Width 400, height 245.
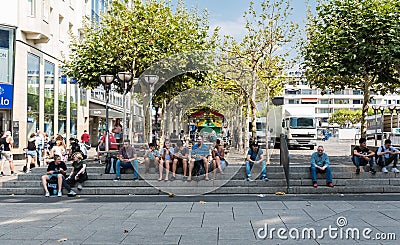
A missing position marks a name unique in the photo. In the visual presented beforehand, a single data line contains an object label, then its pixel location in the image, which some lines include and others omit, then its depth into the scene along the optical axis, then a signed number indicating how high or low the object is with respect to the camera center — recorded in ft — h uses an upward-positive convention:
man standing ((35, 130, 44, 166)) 66.25 -1.13
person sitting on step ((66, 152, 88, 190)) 44.96 -3.42
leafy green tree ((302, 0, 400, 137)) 51.19 +10.33
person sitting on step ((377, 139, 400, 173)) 47.67 -2.06
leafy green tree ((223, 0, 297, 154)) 66.54 +11.96
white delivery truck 111.65 +1.95
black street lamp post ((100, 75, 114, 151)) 55.88 +6.34
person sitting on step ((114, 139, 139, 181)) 46.60 -2.40
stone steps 44.68 -4.67
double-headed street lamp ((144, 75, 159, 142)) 58.13 +6.55
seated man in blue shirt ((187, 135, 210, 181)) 45.85 -1.93
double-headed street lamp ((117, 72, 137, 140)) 54.24 +6.43
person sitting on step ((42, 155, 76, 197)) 43.50 -3.55
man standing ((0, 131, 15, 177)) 57.82 -1.74
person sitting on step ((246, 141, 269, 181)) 46.39 -2.34
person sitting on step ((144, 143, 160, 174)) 47.14 -2.32
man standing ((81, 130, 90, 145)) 94.47 -0.55
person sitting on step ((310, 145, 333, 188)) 45.01 -2.94
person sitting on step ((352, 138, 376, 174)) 47.08 -2.12
